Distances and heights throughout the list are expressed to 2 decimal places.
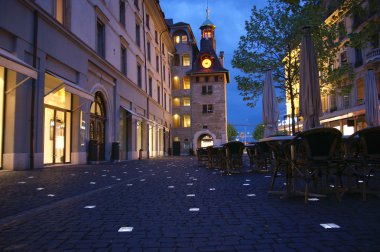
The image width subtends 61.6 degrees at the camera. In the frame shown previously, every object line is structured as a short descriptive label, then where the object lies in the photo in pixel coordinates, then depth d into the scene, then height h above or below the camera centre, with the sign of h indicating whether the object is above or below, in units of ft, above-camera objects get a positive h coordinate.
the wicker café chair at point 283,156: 17.31 -0.52
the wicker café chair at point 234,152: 32.69 -0.49
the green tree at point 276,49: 73.67 +23.52
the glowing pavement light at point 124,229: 10.96 -2.81
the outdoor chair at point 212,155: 39.45 -0.96
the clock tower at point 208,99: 141.79 +21.68
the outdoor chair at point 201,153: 48.84 -0.82
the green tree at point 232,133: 351.34 +16.73
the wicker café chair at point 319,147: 16.08 -0.03
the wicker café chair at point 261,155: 34.01 -0.84
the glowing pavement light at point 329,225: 11.10 -2.77
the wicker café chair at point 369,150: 17.12 -0.23
